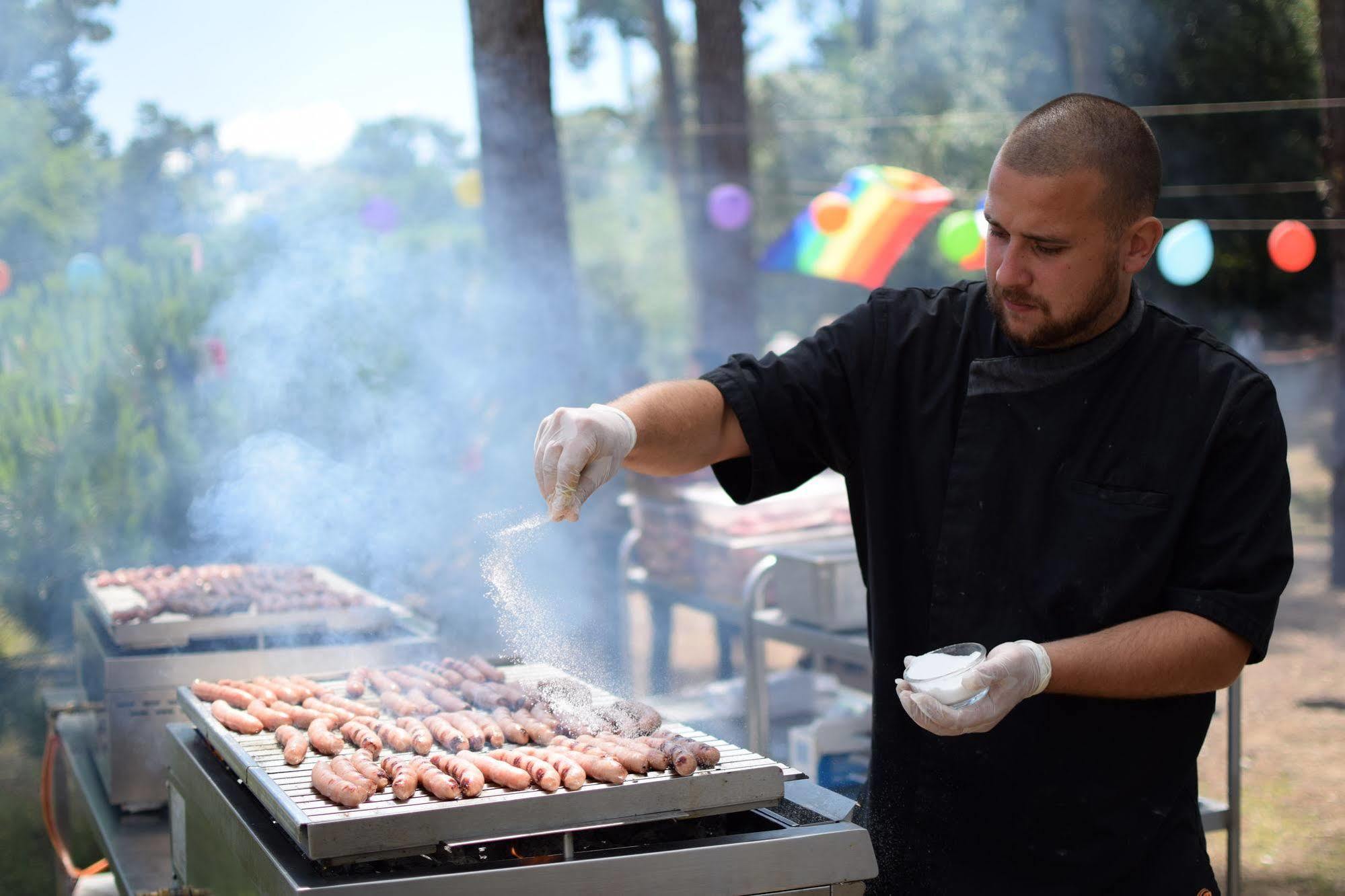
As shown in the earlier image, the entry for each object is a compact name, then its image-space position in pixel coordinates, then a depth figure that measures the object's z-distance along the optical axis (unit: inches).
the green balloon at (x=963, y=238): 317.7
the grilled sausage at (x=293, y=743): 79.0
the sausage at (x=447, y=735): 79.1
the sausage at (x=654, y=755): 72.4
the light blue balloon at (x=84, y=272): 256.1
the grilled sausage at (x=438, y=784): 69.2
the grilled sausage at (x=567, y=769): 69.2
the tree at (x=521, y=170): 226.7
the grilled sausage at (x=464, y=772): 69.6
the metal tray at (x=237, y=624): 126.0
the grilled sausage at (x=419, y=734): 79.0
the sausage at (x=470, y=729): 80.0
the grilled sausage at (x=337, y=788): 67.4
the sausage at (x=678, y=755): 71.1
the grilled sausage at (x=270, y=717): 89.0
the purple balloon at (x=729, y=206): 373.4
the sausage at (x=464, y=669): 98.3
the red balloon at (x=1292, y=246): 304.3
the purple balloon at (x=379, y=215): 391.2
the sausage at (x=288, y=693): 96.5
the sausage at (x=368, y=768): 71.7
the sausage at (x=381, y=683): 98.2
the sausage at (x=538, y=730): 81.2
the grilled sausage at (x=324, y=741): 81.3
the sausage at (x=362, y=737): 80.6
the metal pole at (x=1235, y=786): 144.3
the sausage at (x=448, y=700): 90.6
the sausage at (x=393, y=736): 80.4
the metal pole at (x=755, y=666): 182.7
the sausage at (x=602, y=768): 70.4
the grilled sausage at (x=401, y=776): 69.4
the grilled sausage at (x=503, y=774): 70.0
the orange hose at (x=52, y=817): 140.6
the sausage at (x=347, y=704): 91.8
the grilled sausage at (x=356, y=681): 99.2
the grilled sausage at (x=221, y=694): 95.2
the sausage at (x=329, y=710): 88.8
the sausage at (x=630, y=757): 72.2
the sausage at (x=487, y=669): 98.2
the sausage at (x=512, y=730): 81.8
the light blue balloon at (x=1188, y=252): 306.7
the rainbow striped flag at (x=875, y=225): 312.7
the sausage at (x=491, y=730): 80.9
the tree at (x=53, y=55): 350.3
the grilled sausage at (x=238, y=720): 87.7
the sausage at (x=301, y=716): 89.2
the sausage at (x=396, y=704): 90.7
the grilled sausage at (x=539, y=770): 69.0
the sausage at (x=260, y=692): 95.2
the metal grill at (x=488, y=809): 64.1
